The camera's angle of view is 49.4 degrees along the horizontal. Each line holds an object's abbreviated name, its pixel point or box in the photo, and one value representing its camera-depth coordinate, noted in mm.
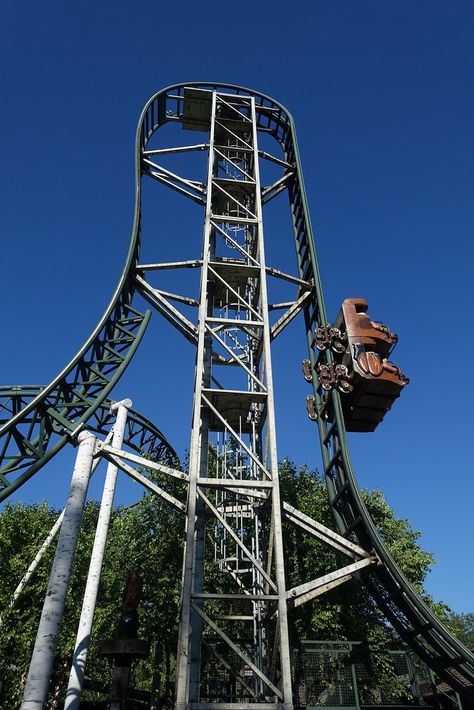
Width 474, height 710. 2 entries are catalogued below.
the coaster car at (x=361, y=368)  11109
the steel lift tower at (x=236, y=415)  8445
